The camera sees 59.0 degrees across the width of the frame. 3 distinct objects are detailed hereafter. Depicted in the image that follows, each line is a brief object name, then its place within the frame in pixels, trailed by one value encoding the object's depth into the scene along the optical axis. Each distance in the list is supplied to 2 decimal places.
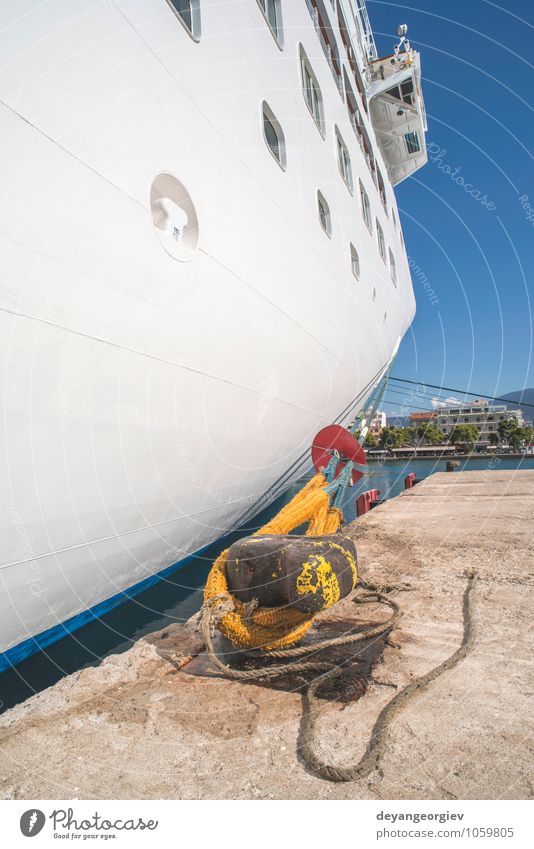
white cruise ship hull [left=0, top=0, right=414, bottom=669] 2.57
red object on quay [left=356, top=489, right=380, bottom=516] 15.48
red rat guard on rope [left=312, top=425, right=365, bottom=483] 4.91
